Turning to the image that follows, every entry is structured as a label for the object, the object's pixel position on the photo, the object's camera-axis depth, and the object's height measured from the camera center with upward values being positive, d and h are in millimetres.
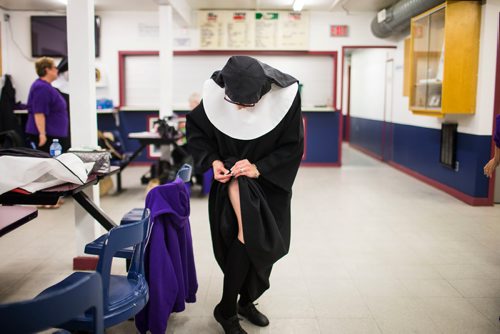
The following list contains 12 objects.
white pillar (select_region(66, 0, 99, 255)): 3402 +156
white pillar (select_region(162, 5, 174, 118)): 6273 +529
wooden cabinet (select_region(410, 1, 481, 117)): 5570 +529
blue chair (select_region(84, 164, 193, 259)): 2627 -748
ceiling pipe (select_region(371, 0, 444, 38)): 6319 +1210
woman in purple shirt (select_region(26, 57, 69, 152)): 5137 -114
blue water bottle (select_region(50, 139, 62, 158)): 3657 -350
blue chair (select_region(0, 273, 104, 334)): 1194 -508
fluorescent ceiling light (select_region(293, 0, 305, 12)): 7480 +1467
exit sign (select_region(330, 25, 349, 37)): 8641 +1228
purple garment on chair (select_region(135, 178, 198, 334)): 2365 -740
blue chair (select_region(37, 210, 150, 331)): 1893 -776
